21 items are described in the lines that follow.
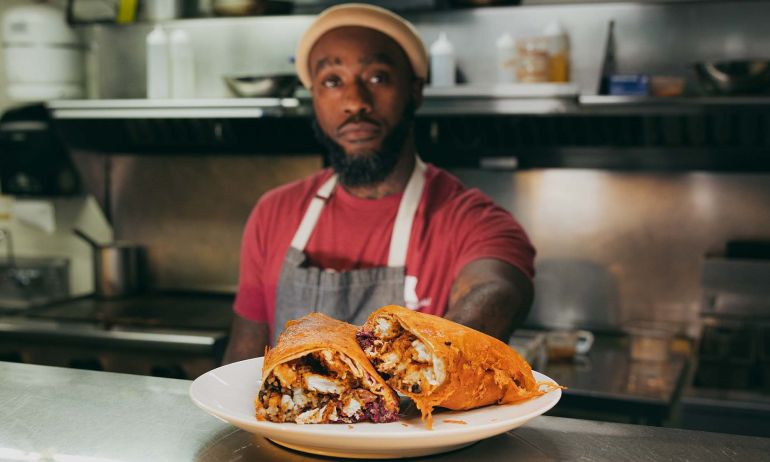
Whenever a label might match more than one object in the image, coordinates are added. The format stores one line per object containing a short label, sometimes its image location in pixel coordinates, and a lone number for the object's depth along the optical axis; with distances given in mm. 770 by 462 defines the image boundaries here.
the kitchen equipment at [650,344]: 3256
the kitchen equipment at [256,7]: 3756
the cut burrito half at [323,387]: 993
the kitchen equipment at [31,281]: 4363
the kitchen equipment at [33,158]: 4227
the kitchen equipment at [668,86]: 3211
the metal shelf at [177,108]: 3531
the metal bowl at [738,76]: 3068
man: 2264
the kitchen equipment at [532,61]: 3377
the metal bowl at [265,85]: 3584
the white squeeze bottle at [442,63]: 3553
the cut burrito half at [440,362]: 992
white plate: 908
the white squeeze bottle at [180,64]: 3953
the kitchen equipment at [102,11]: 4059
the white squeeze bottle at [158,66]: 3883
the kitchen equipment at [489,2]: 3576
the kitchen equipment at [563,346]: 3180
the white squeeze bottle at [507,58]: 3479
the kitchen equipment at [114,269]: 4164
